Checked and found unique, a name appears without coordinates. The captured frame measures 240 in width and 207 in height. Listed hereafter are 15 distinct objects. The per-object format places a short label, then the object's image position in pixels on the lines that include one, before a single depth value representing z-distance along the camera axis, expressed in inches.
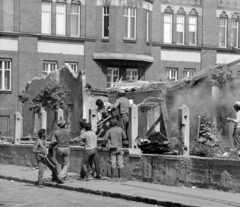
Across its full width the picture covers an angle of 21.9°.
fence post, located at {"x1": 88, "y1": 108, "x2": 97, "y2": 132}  786.8
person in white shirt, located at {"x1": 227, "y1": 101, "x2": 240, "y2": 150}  616.7
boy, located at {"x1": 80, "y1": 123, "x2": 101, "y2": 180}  682.8
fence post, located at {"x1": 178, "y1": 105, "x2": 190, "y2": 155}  634.2
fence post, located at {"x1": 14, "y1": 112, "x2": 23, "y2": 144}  966.4
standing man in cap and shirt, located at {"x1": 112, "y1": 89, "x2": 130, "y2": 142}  759.7
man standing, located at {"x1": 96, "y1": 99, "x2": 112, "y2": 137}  805.9
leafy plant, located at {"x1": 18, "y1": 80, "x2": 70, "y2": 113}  1240.2
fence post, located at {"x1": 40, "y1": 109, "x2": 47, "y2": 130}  931.3
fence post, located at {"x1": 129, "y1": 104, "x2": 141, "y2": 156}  696.4
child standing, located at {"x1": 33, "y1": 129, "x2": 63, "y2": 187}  673.7
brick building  1523.1
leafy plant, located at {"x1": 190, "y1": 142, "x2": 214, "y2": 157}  637.2
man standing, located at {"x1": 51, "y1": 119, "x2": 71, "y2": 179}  676.1
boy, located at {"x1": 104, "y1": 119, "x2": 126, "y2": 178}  683.4
